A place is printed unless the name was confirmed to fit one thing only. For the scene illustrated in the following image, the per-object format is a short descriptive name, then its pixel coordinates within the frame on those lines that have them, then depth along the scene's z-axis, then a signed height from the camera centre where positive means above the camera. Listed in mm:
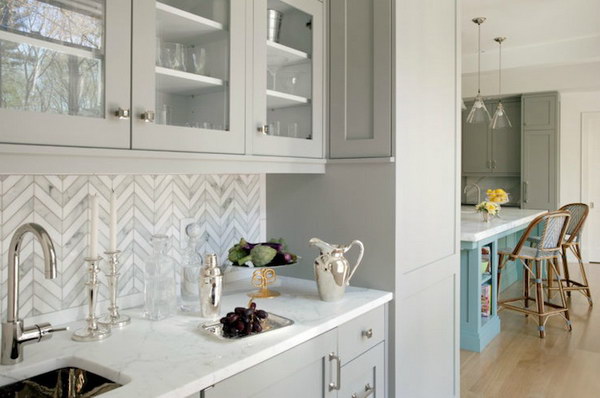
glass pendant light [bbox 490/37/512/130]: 5383 +896
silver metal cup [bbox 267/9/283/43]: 1823 +651
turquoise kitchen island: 3627 -646
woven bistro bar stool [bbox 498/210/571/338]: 3994 -482
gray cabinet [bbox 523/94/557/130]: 6730 +1191
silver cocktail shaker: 1608 -312
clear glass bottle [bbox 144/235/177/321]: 1643 -314
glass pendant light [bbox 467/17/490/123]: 4961 +912
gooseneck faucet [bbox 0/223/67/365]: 1239 -333
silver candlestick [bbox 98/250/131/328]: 1521 -315
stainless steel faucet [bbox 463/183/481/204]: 7792 +126
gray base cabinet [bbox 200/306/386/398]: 1304 -540
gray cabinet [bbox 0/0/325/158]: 1156 +349
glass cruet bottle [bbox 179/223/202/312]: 1800 -297
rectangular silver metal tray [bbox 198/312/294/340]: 1440 -407
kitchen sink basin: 1220 -494
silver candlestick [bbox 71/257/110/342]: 1420 -369
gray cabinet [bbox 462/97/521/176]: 7227 +769
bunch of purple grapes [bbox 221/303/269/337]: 1422 -379
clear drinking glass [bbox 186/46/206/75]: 1546 +435
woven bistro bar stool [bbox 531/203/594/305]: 4828 -408
